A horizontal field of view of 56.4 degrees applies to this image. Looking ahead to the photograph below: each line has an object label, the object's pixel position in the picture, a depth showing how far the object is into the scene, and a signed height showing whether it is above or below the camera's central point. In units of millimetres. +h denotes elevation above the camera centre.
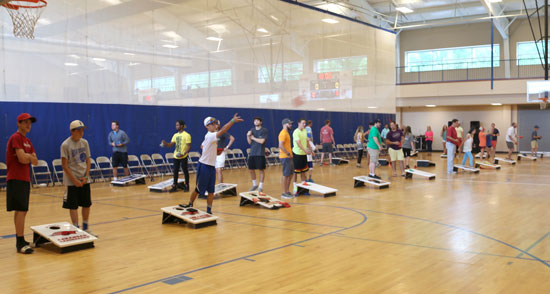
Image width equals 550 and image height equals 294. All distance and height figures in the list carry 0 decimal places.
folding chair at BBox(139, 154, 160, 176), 16719 -1487
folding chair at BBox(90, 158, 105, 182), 15266 -1584
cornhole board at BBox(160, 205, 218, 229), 7844 -1517
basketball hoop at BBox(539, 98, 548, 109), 19497 +473
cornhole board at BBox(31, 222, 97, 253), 6289 -1456
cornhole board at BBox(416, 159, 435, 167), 20328 -1871
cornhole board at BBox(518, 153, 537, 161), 24484 -2073
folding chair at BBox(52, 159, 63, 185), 14236 -1383
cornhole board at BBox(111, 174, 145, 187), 14046 -1656
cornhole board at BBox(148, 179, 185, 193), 12648 -1647
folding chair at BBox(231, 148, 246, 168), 20281 -1544
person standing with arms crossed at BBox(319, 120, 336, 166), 20469 -872
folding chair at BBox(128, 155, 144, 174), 16453 -1467
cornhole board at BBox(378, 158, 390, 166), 21262 -1892
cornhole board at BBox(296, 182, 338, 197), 11377 -1599
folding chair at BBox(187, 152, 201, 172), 18219 -1503
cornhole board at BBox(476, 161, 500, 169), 19006 -1870
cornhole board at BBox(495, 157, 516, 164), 21109 -1958
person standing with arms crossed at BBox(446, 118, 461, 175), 15980 -861
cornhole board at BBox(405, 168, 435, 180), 15203 -1733
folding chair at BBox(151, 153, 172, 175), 17575 -1597
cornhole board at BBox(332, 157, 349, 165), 22098 -1887
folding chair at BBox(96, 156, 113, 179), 15481 -1409
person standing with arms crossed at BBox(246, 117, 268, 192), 11547 -653
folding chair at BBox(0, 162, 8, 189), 13447 -1427
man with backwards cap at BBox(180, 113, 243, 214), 8344 -695
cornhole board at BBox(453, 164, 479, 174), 17172 -1786
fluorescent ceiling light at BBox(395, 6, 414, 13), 26869 +5644
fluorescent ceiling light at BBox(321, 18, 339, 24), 24683 +4734
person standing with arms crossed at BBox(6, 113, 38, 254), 6145 -622
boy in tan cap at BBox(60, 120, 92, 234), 6688 -631
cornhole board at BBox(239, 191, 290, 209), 9734 -1595
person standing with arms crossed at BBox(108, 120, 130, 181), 14862 -702
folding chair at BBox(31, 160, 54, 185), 14070 -1426
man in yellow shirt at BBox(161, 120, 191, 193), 12047 -645
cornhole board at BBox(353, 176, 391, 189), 12962 -1666
